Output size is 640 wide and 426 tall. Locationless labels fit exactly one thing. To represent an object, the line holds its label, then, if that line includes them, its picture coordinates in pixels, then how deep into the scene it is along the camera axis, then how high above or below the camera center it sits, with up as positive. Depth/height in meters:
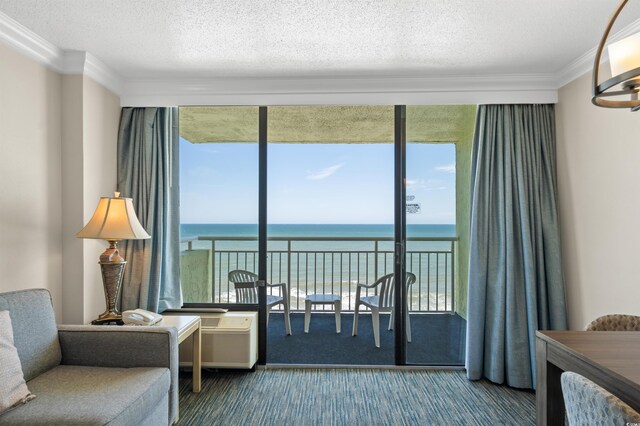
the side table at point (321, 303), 4.29 -0.96
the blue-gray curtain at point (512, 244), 2.95 -0.19
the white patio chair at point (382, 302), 3.93 -0.87
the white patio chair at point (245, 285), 3.40 -0.58
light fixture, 1.29 +0.56
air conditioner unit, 3.07 -1.04
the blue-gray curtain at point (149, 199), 3.13 +0.20
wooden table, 1.29 -0.55
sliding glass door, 3.28 -0.03
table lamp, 2.46 -0.07
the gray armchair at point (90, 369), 1.62 -0.80
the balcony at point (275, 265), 3.33 -0.43
